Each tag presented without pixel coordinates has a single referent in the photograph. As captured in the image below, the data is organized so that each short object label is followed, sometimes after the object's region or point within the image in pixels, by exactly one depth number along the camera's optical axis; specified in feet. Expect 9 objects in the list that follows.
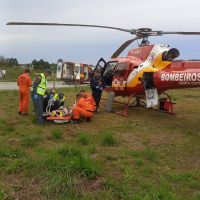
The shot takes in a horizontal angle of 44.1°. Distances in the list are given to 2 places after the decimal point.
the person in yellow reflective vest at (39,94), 23.45
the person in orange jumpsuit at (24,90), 26.89
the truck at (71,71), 81.92
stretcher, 23.67
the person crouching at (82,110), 24.13
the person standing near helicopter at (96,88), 28.59
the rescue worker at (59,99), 24.98
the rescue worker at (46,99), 24.97
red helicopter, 24.41
